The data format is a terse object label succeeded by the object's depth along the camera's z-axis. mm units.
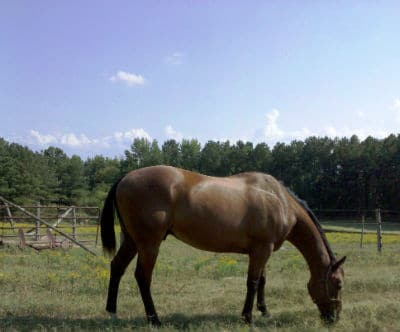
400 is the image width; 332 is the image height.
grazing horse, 6156
